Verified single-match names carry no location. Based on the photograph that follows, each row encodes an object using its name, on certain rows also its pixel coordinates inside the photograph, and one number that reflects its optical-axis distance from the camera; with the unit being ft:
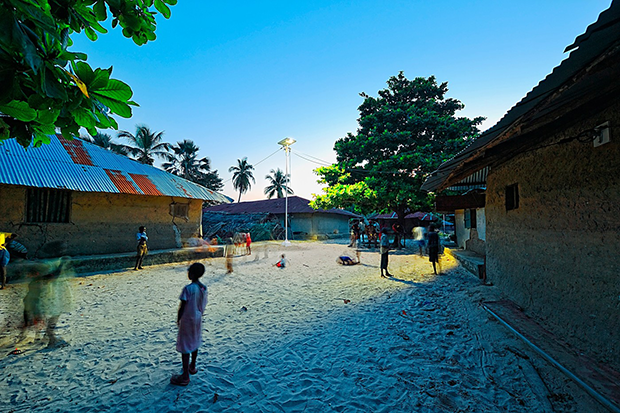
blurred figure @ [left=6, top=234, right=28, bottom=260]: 30.29
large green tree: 53.67
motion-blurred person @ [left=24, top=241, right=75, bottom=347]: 14.67
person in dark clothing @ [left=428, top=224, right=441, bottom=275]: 33.19
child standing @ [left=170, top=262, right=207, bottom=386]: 11.20
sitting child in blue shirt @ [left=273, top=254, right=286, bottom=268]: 39.12
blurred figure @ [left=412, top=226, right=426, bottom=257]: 48.70
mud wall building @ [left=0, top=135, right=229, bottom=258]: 31.78
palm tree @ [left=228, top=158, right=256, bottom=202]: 144.66
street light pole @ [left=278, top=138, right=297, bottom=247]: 77.04
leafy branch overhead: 3.88
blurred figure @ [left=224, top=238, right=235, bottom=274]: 36.17
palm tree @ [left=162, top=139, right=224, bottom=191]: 112.88
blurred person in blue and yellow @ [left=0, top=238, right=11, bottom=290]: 23.80
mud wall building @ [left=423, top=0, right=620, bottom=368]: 7.53
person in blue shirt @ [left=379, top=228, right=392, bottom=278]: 32.01
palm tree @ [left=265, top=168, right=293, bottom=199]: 155.42
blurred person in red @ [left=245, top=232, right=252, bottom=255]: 52.31
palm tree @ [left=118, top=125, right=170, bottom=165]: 94.73
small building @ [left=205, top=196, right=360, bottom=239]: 95.30
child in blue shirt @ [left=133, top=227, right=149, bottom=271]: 35.29
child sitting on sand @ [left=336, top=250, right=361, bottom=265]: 40.65
